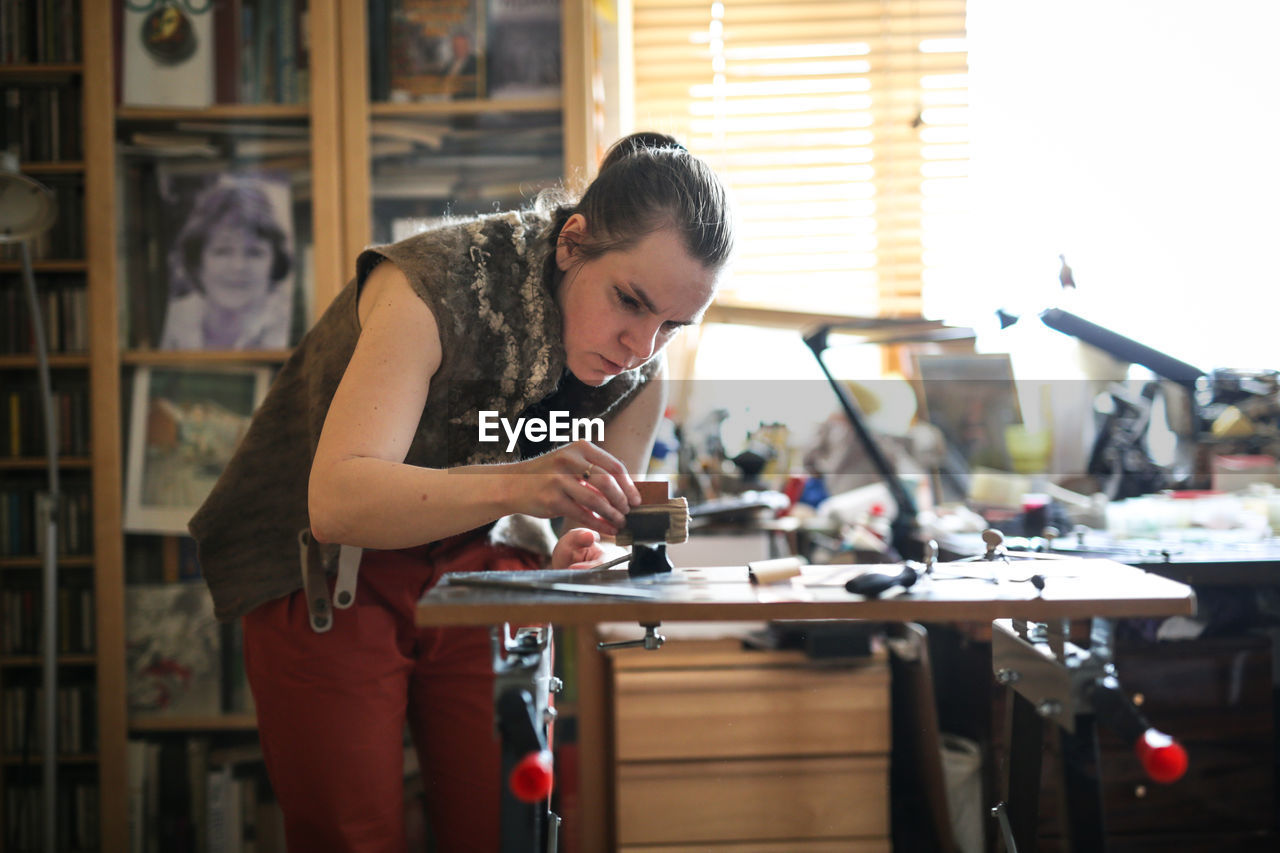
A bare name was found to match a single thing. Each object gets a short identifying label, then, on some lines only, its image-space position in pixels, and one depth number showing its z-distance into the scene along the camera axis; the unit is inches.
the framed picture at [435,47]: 69.1
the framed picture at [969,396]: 74.7
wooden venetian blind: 84.3
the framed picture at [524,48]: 68.4
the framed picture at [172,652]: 67.4
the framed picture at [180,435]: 66.9
